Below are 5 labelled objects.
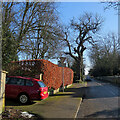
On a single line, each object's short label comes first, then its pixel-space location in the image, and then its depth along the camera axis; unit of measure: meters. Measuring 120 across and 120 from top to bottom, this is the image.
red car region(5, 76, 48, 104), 8.61
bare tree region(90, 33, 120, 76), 41.83
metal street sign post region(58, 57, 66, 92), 14.44
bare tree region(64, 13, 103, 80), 35.00
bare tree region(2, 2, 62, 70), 11.16
